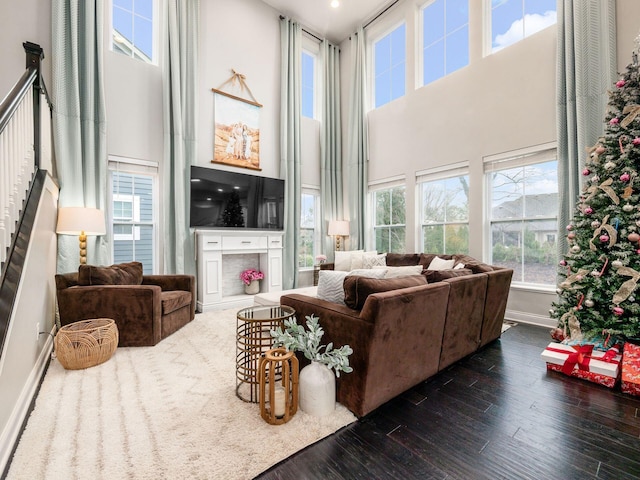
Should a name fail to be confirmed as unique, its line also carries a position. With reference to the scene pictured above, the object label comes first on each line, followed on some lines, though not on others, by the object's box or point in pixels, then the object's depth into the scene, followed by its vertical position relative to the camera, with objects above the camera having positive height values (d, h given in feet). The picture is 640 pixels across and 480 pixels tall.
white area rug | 4.51 -3.46
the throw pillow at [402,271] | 8.06 -0.87
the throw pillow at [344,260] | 17.38 -1.21
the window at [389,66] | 18.03 +11.08
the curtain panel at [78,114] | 11.41 +5.12
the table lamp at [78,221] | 10.48 +0.70
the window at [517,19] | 12.42 +9.76
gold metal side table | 6.44 -2.96
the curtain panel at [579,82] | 10.57 +5.78
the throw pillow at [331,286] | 6.67 -1.08
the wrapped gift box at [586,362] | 7.17 -3.14
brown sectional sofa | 5.57 -1.96
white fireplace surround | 14.34 -1.22
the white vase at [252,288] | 16.49 -2.69
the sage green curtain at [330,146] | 20.27 +6.59
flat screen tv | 14.93 +2.20
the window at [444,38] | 15.15 +10.87
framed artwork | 15.92 +6.14
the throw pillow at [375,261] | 16.29 -1.17
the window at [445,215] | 15.05 +1.35
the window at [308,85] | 20.51 +10.91
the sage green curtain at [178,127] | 13.94 +5.50
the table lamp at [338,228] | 19.39 +0.78
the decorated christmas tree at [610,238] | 7.96 +0.03
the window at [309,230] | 19.83 +0.69
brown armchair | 9.04 -1.95
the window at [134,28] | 13.41 +9.96
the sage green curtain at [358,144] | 19.49 +6.39
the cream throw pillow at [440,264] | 12.71 -1.07
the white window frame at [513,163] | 12.16 +3.39
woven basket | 7.65 -2.78
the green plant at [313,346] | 5.56 -2.09
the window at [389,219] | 18.03 +1.31
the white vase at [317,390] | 5.78 -2.96
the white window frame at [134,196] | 13.11 +2.06
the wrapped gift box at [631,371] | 6.77 -3.08
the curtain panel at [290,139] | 18.15 +6.30
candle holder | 5.48 -2.91
